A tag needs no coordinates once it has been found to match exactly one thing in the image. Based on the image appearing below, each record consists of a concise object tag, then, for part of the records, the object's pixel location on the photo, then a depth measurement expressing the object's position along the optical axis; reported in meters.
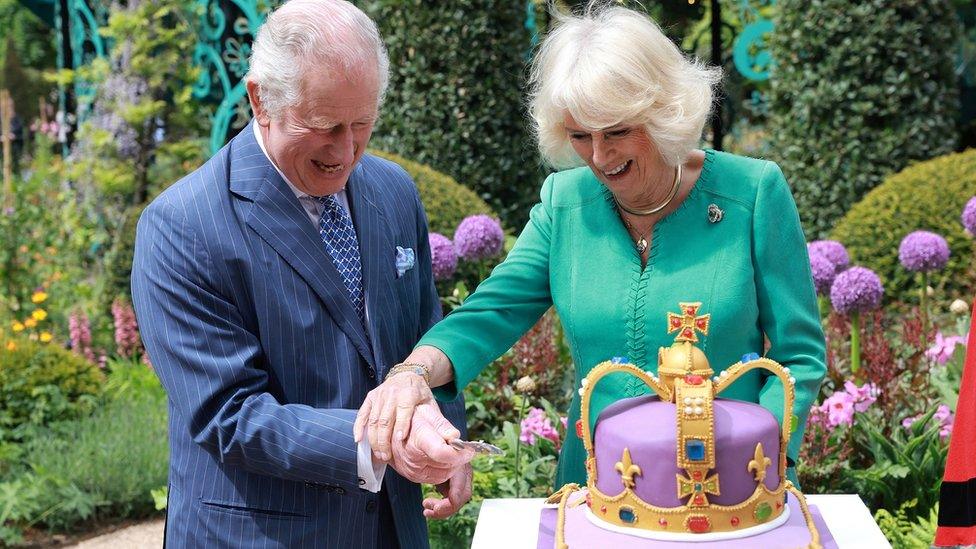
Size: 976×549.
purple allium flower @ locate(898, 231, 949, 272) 4.67
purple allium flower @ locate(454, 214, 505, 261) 4.63
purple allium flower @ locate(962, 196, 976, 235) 4.64
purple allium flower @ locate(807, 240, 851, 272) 4.78
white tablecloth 2.11
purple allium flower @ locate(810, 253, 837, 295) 4.53
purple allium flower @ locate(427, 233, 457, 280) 4.55
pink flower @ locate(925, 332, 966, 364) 4.42
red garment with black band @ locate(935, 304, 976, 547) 2.17
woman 2.21
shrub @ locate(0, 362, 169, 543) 5.09
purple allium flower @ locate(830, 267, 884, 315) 4.34
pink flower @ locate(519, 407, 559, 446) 4.05
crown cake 1.91
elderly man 2.12
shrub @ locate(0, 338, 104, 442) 5.68
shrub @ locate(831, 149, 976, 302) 6.01
